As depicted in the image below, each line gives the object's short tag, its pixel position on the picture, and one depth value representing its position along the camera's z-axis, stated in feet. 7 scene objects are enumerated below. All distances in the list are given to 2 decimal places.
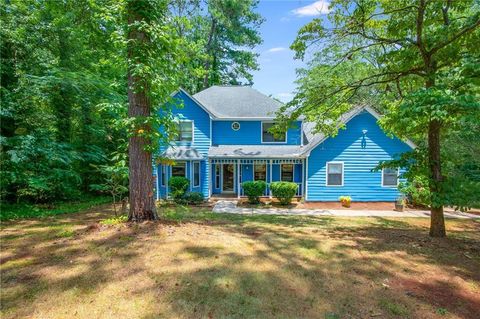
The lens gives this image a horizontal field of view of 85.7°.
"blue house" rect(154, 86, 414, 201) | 48.29
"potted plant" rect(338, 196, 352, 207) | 46.09
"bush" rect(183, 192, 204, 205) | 46.72
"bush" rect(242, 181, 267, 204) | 47.24
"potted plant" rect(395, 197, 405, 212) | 42.09
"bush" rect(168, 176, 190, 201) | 48.62
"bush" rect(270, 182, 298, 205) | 46.24
